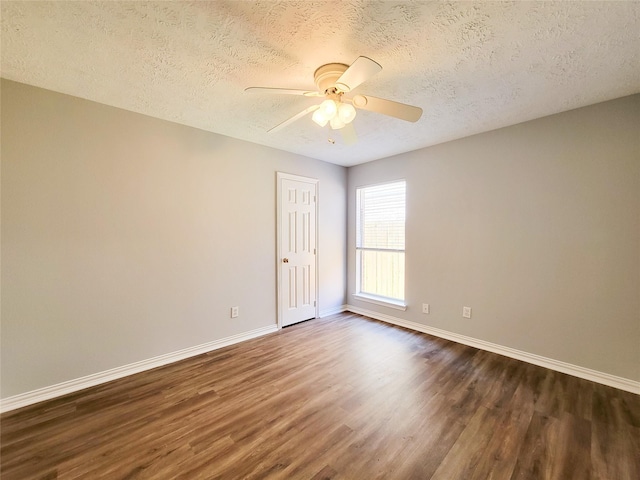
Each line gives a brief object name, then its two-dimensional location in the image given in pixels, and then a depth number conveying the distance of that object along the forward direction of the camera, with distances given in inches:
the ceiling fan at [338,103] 64.3
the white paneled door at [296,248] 140.2
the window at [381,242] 149.7
